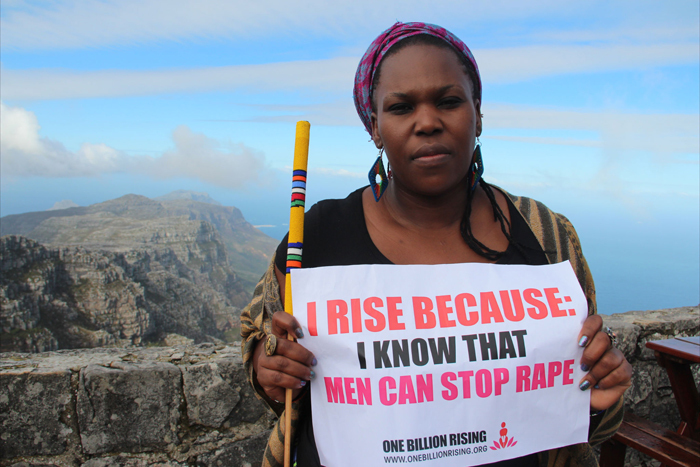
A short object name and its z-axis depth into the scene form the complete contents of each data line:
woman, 1.32
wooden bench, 2.15
